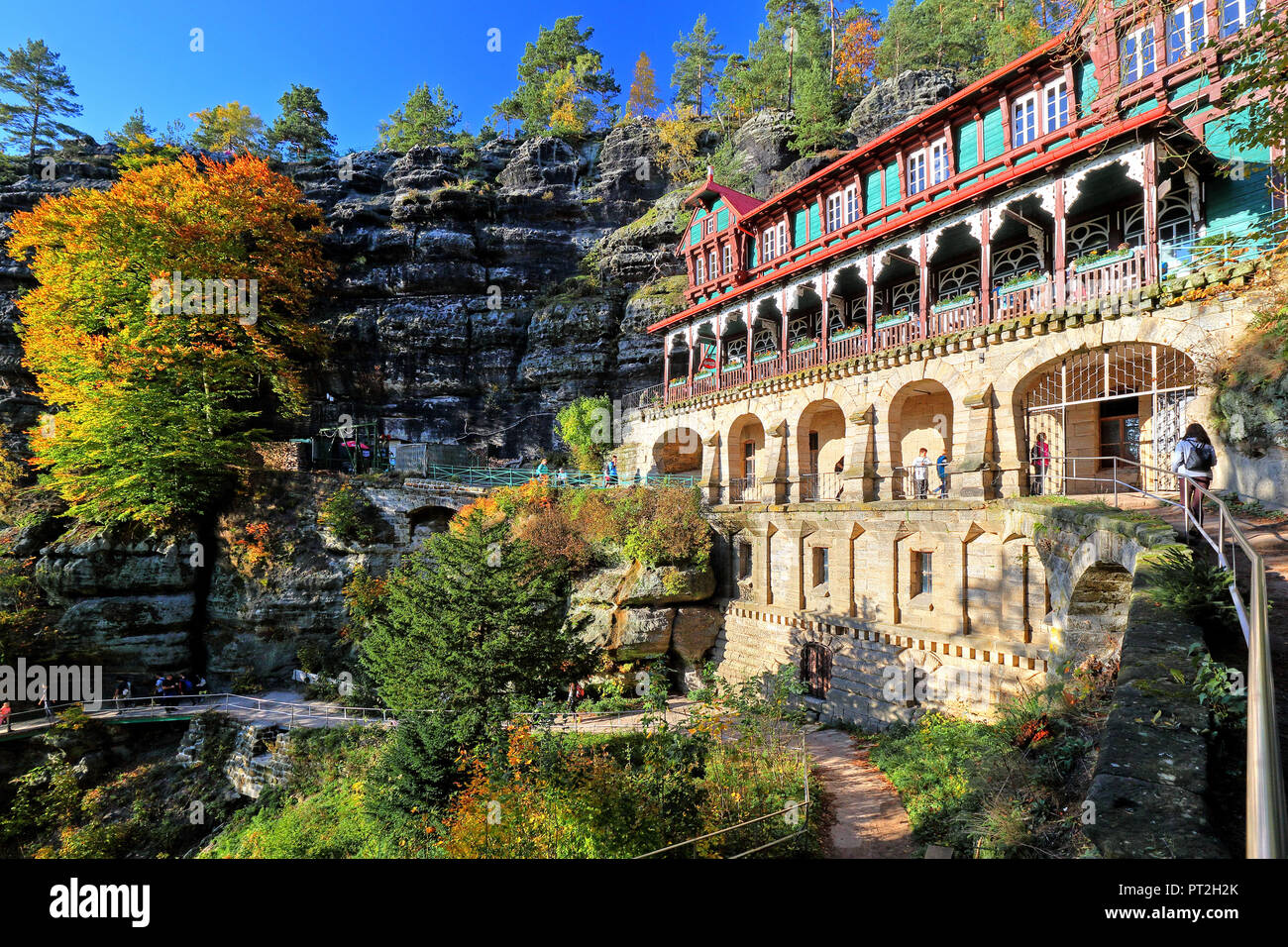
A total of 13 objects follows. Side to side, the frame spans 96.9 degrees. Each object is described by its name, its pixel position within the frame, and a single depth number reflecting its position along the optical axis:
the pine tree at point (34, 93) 41.72
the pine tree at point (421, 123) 48.38
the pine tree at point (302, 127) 47.78
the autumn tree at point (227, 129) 46.69
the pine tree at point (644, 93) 48.94
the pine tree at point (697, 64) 50.28
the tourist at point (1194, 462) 8.33
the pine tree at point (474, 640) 13.30
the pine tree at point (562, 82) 48.78
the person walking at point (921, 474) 17.58
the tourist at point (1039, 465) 15.56
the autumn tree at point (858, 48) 40.28
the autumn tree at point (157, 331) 23.16
